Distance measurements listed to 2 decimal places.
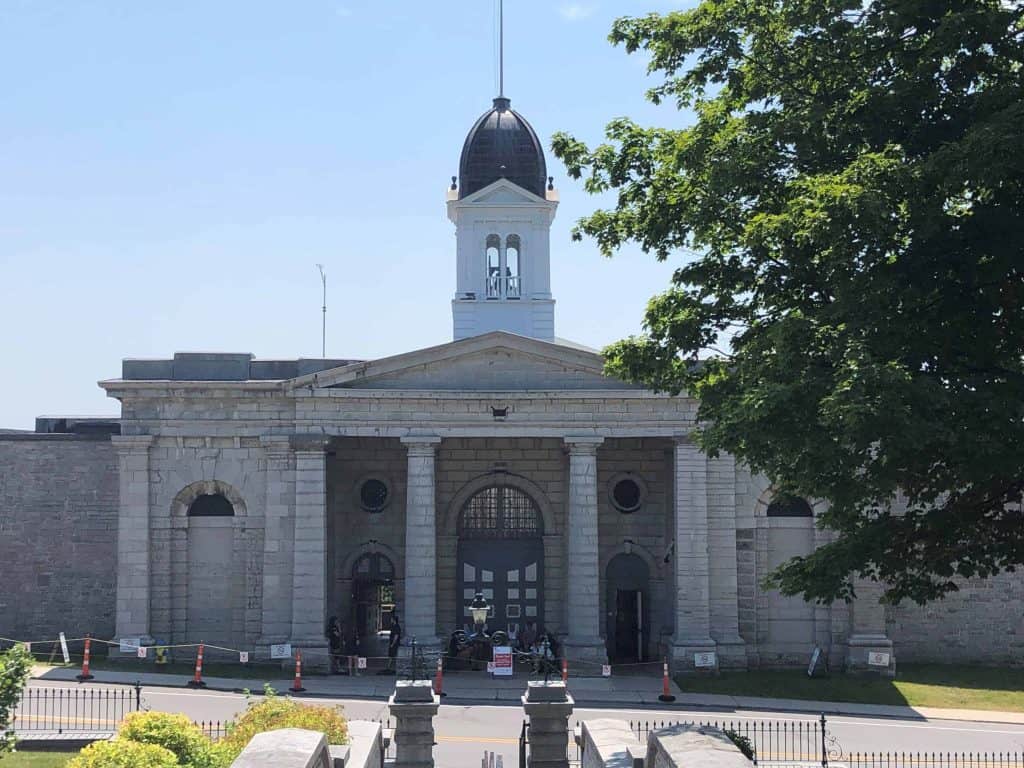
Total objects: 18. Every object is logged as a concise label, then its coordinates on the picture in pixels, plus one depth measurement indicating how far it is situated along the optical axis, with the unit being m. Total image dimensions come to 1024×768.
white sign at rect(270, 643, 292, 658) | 35.19
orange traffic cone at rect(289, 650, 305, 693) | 32.31
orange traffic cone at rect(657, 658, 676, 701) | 32.31
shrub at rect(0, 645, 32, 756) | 20.38
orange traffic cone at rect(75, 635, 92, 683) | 32.94
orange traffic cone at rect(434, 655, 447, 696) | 32.75
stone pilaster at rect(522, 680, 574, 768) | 23.52
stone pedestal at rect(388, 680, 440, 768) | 23.42
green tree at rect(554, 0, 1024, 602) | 16.95
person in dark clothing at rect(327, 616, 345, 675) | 36.06
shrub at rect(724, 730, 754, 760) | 20.20
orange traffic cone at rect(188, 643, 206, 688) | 33.06
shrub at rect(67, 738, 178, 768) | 15.38
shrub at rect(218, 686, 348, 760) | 17.98
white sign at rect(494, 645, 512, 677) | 35.12
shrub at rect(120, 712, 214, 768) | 17.12
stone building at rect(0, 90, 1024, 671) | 36.16
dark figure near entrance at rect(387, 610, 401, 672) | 37.66
